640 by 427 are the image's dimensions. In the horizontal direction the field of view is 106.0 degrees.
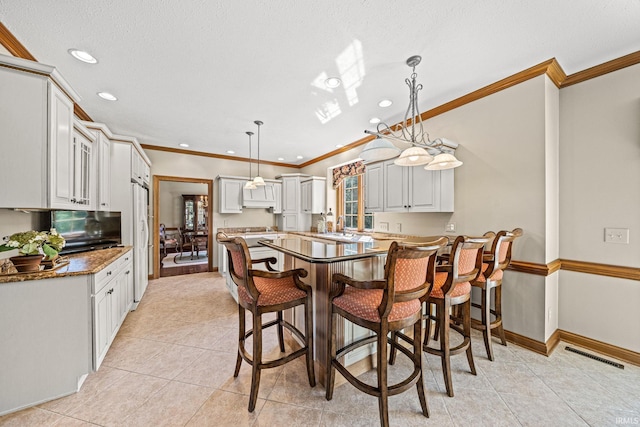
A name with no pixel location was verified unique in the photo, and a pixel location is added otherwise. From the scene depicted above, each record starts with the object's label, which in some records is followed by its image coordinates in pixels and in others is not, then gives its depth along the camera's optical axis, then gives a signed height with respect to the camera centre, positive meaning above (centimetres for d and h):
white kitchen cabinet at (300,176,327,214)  555 +43
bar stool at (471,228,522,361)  209 -53
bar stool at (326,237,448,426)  134 -56
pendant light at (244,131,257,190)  440 +52
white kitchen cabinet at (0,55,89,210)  162 +57
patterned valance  475 +89
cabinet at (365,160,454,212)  292 +32
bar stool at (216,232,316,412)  156 -58
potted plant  165 -24
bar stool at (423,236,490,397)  166 -57
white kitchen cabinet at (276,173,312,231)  599 +26
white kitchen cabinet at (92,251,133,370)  187 -84
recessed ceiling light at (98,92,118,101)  278 +139
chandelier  200 +53
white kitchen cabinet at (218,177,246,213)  534 +42
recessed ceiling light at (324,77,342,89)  246 +137
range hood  555 +38
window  476 +19
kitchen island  177 -52
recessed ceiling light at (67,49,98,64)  205 +138
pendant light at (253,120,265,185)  425 +57
